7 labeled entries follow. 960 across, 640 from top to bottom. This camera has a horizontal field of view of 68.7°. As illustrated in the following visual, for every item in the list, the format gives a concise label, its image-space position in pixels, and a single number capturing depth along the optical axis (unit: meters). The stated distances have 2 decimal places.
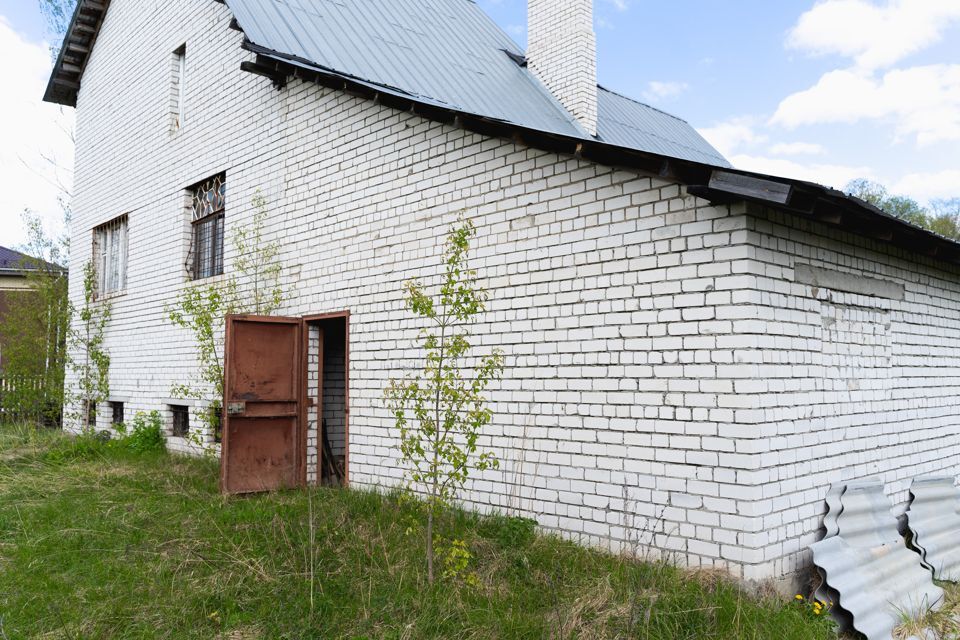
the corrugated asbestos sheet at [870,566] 4.21
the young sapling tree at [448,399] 4.40
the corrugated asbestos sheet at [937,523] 5.28
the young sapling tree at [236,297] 8.20
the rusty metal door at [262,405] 7.04
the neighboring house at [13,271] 16.88
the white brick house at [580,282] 4.40
